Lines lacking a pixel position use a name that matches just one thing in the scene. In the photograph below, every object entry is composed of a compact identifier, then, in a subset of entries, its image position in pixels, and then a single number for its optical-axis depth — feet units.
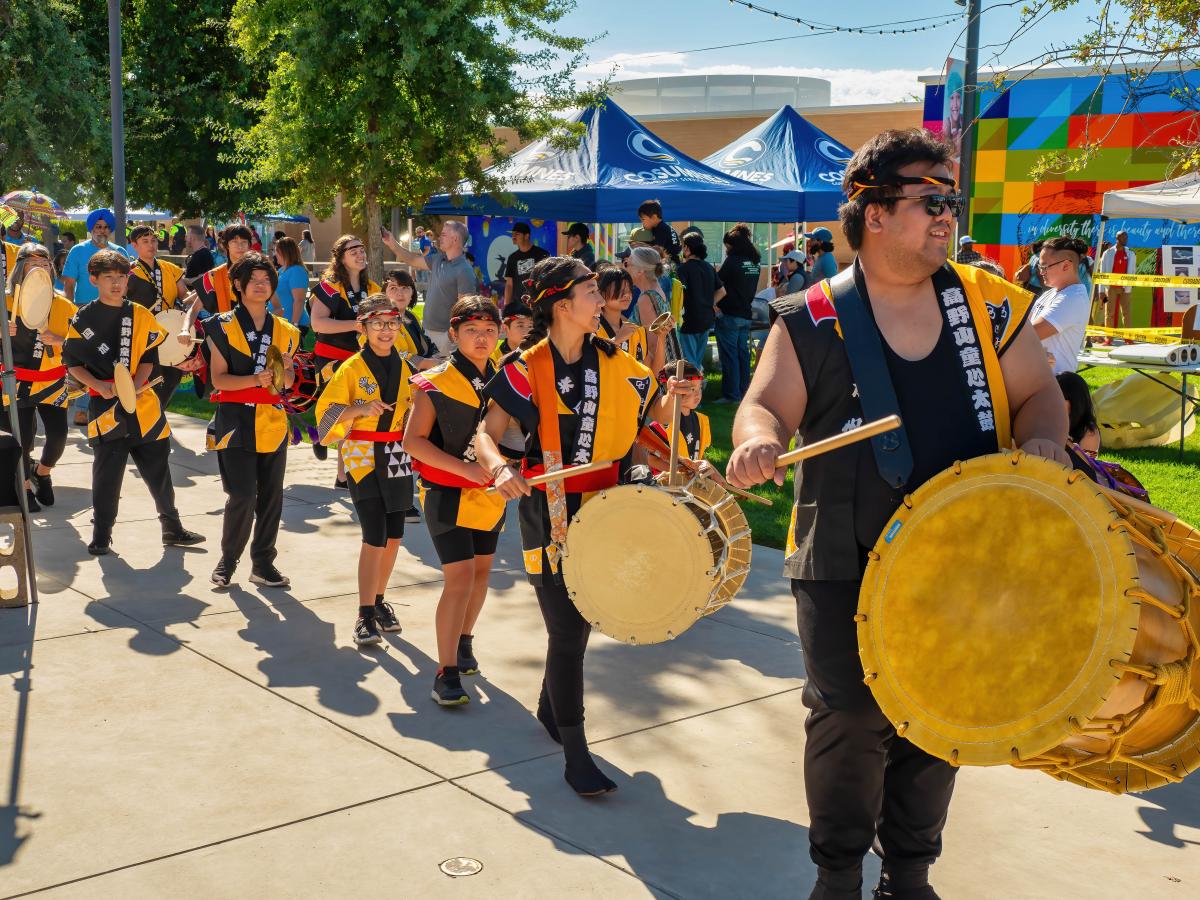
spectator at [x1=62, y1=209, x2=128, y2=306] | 44.37
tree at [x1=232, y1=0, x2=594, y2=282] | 42.80
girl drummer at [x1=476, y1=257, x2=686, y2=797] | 14.89
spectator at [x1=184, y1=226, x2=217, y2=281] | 53.21
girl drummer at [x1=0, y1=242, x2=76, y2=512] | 29.86
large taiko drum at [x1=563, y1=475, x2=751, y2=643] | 12.75
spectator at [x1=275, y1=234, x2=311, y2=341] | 38.78
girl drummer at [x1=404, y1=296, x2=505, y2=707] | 17.60
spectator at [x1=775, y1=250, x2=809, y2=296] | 51.52
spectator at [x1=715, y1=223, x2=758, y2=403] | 47.44
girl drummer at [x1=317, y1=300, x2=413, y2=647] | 20.59
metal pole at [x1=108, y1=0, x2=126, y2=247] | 48.24
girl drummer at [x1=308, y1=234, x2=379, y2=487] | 29.50
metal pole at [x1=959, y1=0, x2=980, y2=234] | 46.65
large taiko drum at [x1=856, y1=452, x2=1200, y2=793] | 8.91
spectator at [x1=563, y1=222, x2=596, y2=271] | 40.78
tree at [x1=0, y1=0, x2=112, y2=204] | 72.64
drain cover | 12.69
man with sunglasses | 10.28
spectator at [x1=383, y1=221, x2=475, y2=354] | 38.17
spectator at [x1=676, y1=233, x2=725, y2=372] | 43.93
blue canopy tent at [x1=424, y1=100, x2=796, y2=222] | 45.52
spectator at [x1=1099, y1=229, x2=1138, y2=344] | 62.85
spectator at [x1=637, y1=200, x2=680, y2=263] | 39.17
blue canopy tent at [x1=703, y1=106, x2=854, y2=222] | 49.57
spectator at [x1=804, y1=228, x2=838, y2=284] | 48.11
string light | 52.67
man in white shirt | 23.95
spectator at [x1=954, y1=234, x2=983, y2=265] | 38.11
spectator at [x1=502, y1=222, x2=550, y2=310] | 42.04
